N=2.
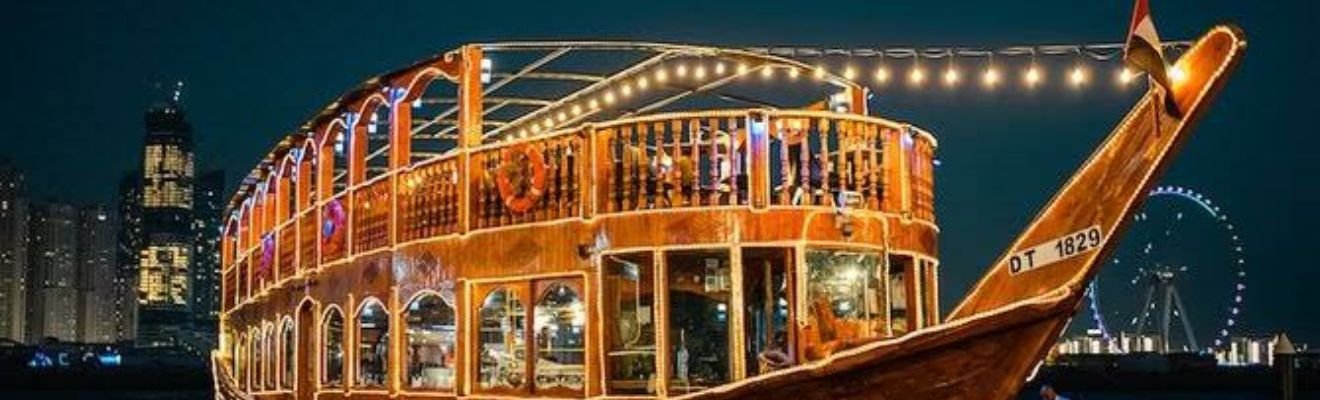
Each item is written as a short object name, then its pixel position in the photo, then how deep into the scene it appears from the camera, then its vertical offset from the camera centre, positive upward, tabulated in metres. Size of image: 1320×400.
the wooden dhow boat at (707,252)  7.15 +0.48
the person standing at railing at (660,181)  9.00 +0.92
